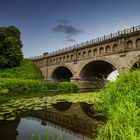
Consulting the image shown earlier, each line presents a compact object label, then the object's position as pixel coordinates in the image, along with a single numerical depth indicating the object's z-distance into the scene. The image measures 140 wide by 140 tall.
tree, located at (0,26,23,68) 29.35
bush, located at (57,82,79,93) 21.88
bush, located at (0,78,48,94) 16.87
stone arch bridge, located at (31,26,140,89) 20.20
